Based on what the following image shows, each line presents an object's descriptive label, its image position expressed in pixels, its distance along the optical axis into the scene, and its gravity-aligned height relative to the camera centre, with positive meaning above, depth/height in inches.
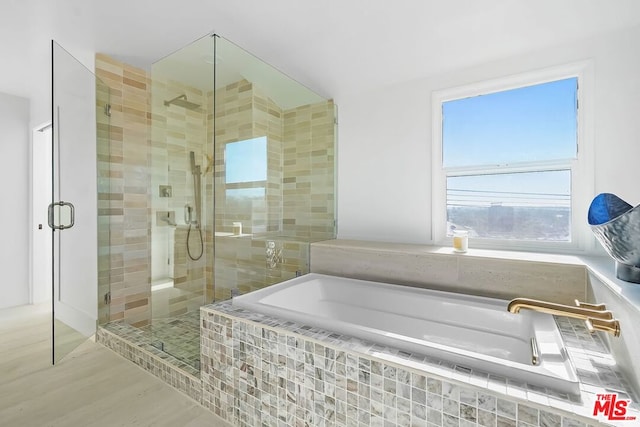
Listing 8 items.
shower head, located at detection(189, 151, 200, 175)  87.4 +13.4
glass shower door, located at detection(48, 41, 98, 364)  84.4 +1.5
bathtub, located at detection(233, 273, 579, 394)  42.0 -22.0
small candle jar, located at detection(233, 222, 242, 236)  88.7 -4.9
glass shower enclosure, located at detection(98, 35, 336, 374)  82.1 +8.3
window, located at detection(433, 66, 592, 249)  80.5 +13.9
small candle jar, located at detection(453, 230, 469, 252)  84.1 -8.5
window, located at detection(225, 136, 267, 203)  85.2 +12.5
